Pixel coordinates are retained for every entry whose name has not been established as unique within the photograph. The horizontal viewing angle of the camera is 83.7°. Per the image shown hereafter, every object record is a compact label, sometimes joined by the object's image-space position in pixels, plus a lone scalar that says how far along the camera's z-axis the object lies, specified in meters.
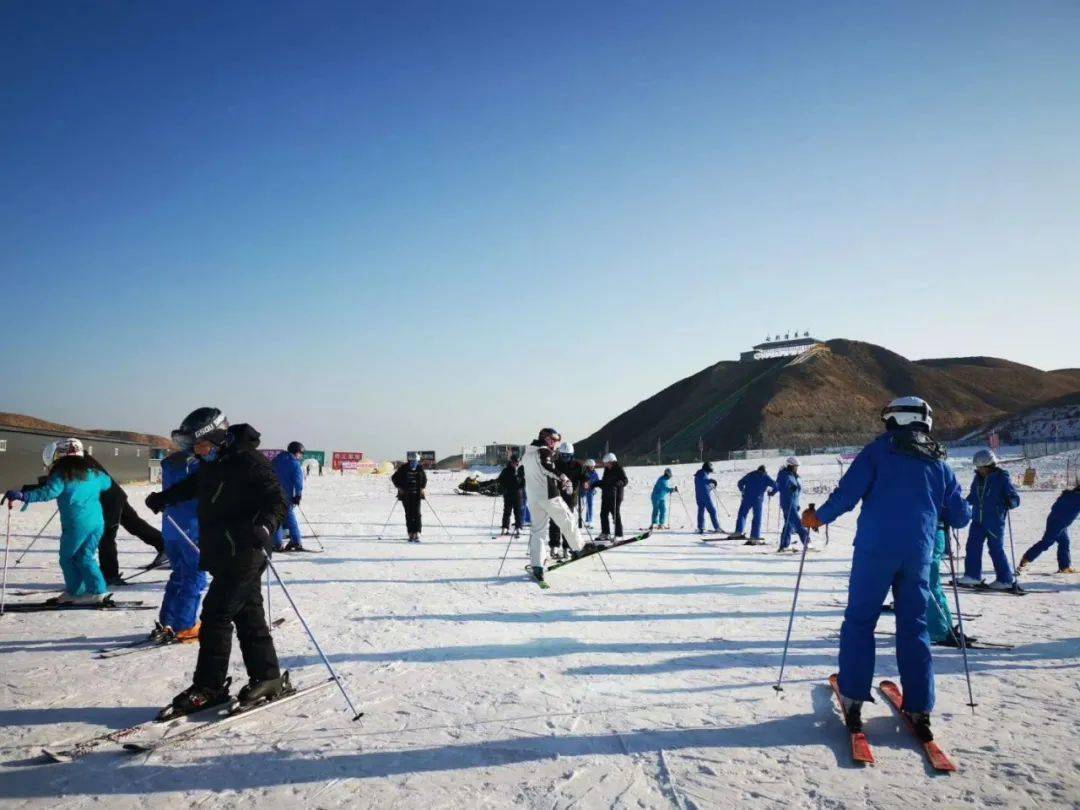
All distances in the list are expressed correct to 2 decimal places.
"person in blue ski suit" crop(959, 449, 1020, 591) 8.70
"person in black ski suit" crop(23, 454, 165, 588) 8.23
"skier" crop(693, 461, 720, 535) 16.12
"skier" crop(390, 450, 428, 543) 14.05
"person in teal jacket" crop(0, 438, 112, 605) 6.57
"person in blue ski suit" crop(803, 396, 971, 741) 3.79
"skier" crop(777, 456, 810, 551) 12.77
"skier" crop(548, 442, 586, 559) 12.12
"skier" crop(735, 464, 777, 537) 14.24
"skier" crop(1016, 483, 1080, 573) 9.58
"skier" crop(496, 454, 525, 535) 15.67
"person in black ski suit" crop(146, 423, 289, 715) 4.04
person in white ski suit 8.68
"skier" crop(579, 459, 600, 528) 15.62
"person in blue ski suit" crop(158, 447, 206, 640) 5.65
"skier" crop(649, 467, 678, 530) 16.97
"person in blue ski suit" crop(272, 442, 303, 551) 11.88
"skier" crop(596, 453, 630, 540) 14.62
